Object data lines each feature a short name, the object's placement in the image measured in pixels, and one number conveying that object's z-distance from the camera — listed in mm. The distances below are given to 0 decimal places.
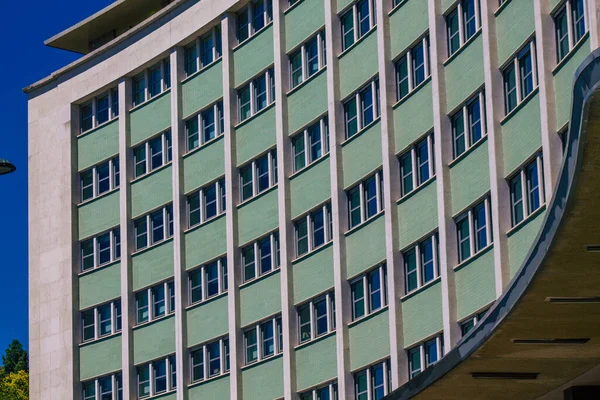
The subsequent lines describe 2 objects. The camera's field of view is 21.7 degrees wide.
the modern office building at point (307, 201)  39875
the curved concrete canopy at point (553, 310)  24516
